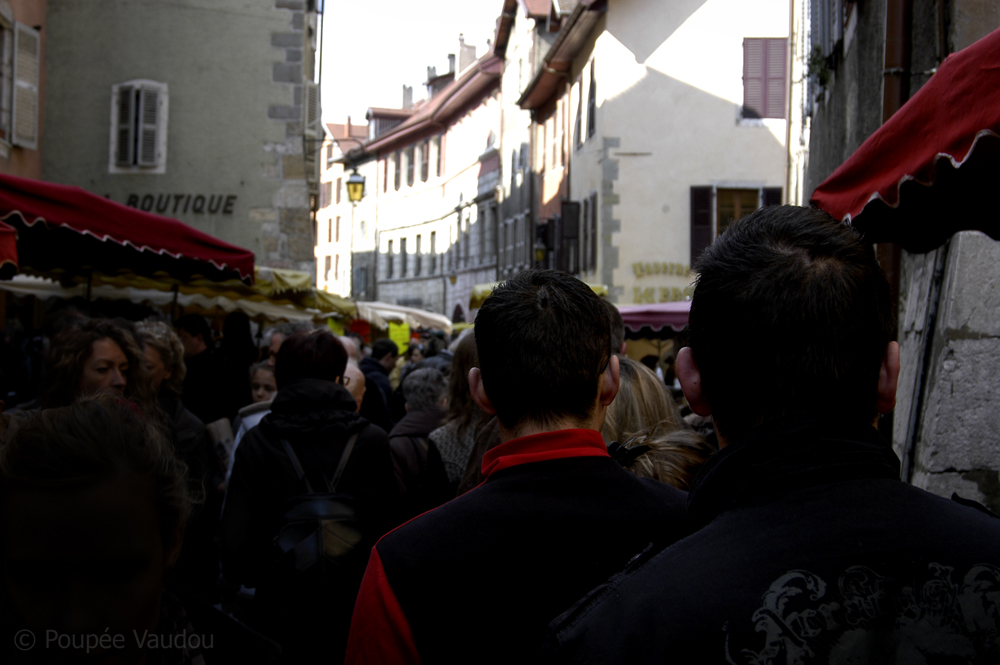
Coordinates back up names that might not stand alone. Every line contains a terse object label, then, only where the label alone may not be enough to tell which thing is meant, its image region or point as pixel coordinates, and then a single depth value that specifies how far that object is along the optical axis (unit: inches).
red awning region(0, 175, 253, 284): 209.0
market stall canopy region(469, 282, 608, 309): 602.7
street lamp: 761.6
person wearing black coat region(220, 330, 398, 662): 123.3
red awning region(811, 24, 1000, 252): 95.9
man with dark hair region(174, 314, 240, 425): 240.2
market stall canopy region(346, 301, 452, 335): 745.0
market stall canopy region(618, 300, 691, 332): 475.8
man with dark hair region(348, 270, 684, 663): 65.6
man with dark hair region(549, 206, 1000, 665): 41.9
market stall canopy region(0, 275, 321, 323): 412.8
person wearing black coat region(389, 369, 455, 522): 146.2
